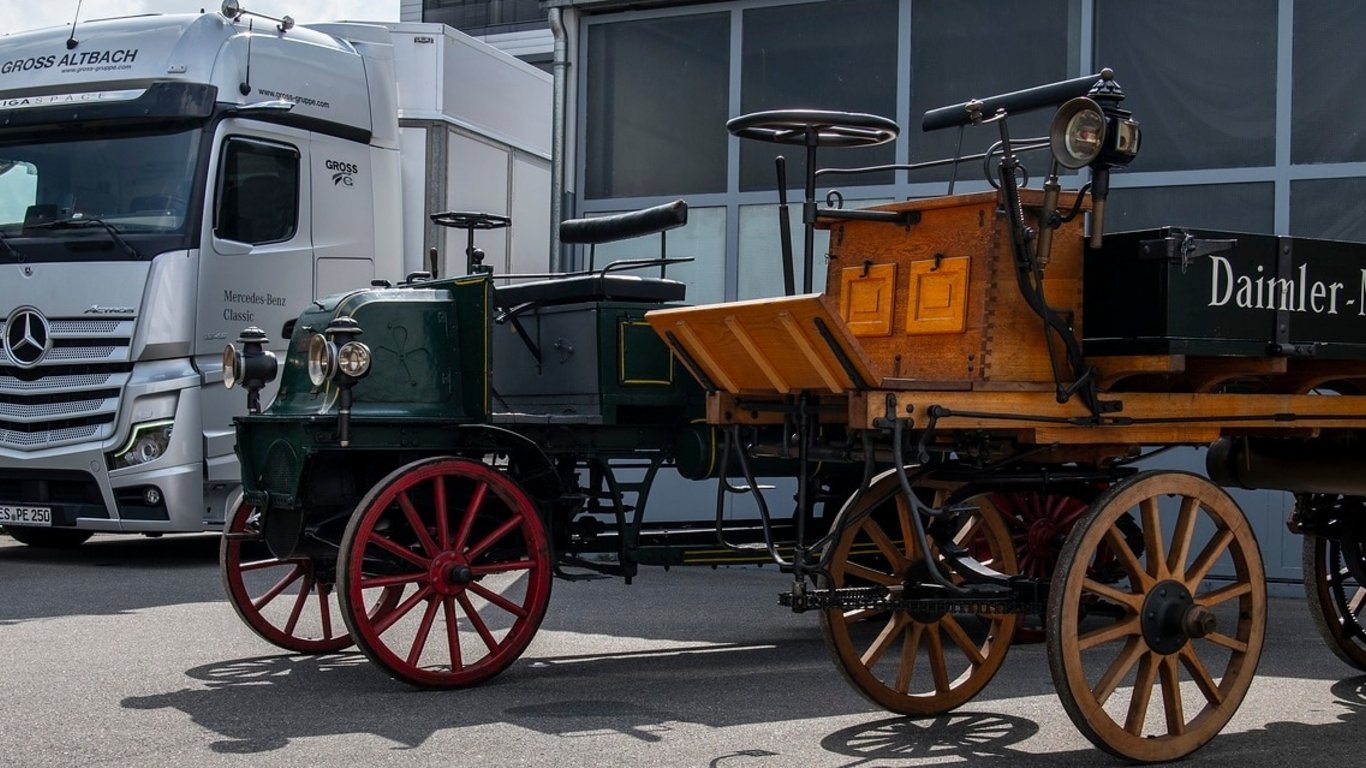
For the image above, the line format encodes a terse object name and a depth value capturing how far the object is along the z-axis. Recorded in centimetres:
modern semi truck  1119
